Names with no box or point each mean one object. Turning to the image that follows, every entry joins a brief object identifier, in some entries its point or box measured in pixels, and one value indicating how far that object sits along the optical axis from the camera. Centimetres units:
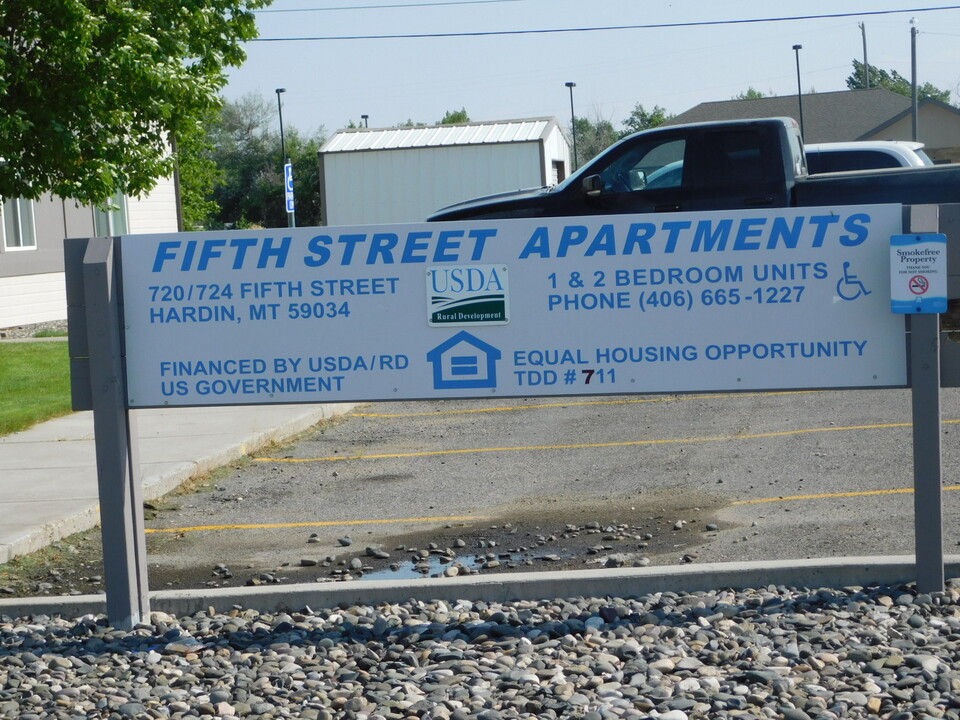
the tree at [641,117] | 10411
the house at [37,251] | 2250
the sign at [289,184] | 3231
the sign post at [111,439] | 541
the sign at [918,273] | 523
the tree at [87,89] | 1255
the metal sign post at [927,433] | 528
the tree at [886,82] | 13450
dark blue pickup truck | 1278
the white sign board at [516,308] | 539
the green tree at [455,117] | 10265
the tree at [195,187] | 4750
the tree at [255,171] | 7075
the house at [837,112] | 6625
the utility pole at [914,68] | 5868
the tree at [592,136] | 10175
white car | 1546
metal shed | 3766
